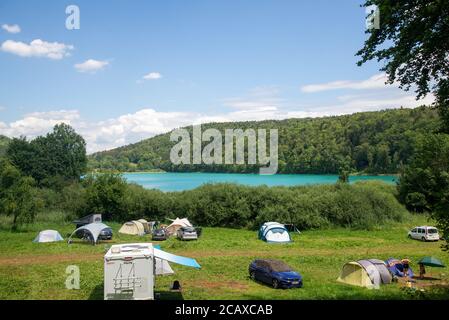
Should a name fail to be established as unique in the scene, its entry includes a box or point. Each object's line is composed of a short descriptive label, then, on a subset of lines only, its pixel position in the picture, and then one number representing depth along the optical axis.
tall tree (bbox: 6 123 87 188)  77.00
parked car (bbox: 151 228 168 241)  33.41
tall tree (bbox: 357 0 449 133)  12.47
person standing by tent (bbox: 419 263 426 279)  20.11
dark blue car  17.62
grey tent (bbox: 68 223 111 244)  30.78
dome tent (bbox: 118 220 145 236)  37.03
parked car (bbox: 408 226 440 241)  31.52
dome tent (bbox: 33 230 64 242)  31.77
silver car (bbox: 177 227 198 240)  32.56
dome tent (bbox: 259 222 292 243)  31.73
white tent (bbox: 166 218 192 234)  36.84
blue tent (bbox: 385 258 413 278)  20.17
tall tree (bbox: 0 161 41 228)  38.44
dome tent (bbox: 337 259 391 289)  18.23
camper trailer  14.32
